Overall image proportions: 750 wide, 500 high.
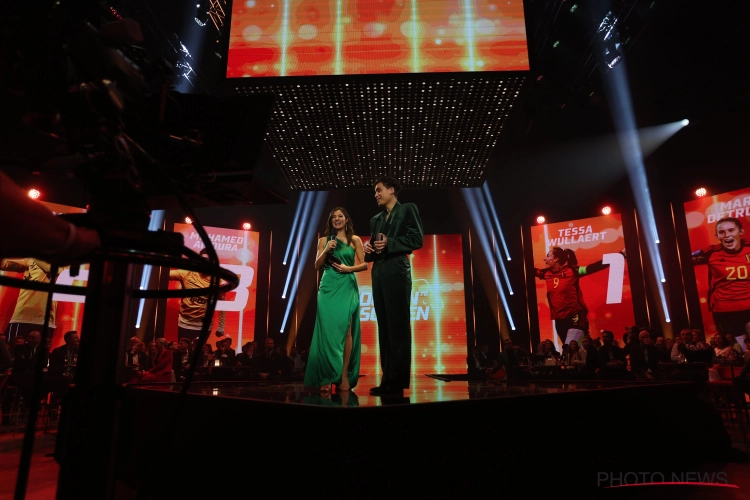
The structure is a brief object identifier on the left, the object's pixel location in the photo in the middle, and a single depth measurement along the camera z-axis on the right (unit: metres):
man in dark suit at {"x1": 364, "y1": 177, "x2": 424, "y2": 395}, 3.09
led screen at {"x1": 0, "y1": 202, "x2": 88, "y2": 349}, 8.78
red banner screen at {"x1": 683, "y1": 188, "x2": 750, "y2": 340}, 8.94
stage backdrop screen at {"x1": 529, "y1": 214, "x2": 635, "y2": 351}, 10.90
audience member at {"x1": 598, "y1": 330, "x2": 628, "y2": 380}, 7.31
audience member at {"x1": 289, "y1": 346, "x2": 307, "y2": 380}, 9.98
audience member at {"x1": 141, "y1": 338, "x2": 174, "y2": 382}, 6.55
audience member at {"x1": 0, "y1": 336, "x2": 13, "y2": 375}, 6.54
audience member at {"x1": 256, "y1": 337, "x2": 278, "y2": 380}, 9.78
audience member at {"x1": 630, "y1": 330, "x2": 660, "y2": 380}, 7.50
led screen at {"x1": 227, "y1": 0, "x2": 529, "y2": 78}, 4.45
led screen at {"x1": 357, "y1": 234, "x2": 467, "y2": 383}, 11.86
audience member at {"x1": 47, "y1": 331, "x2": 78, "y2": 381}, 6.60
